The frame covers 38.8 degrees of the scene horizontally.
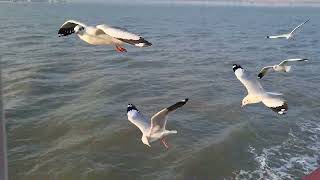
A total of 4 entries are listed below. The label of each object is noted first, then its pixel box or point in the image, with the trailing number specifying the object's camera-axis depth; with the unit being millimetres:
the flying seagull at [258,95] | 6359
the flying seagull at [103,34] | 4980
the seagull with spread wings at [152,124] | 5755
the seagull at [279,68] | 7284
